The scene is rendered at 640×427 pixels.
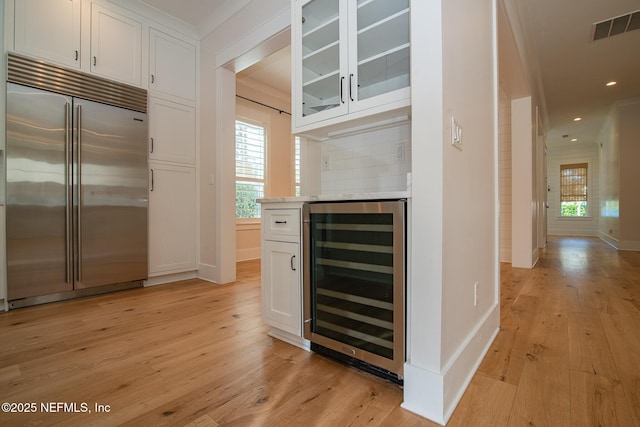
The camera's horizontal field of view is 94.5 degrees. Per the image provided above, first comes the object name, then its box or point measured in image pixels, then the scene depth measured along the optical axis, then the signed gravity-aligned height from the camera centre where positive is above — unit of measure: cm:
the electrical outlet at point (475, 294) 148 -41
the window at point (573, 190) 898 +68
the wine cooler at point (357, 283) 123 -34
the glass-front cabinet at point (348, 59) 149 +84
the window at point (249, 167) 466 +74
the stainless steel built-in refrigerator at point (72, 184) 232 +25
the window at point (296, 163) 545 +92
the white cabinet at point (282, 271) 163 -34
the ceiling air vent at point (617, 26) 313 +206
